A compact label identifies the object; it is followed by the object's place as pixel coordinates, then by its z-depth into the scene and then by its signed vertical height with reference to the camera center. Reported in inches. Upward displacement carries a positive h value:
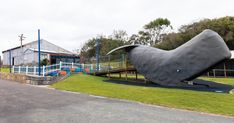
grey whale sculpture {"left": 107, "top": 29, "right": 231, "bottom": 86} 530.3 +16.9
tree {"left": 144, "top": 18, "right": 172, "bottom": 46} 1822.3 +366.3
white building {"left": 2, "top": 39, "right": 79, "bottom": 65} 1130.0 +84.4
